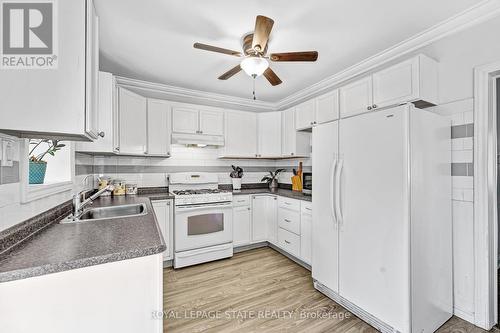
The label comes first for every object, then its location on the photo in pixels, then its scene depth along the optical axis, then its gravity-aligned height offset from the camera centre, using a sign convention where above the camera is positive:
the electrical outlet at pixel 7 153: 1.04 +0.07
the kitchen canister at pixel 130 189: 3.20 -0.31
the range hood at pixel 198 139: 3.35 +0.42
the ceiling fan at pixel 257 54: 1.71 +0.94
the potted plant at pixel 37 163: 1.46 +0.03
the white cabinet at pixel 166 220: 2.96 -0.68
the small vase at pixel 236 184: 3.98 -0.29
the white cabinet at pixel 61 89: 0.92 +0.33
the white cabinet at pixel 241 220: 3.47 -0.81
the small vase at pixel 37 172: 1.46 -0.03
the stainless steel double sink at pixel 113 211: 2.07 -0.42
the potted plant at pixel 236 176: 3.98 -0.16
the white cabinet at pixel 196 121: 3.39 +0.70
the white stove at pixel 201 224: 3.02 -0.78
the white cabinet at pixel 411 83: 2.02 +0.77
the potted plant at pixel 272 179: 4.20 -0.22
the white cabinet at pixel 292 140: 3.61 +0.43
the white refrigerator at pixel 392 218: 1.69 -0.41
